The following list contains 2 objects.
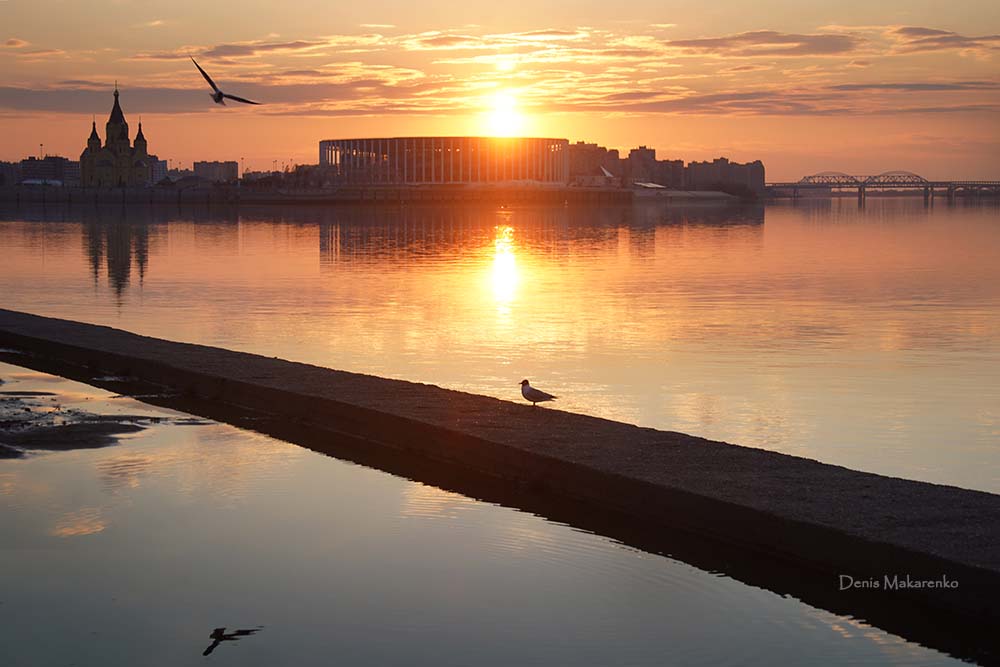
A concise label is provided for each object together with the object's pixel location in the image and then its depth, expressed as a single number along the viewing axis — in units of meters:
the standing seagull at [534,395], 14.99
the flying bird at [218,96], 26.34
